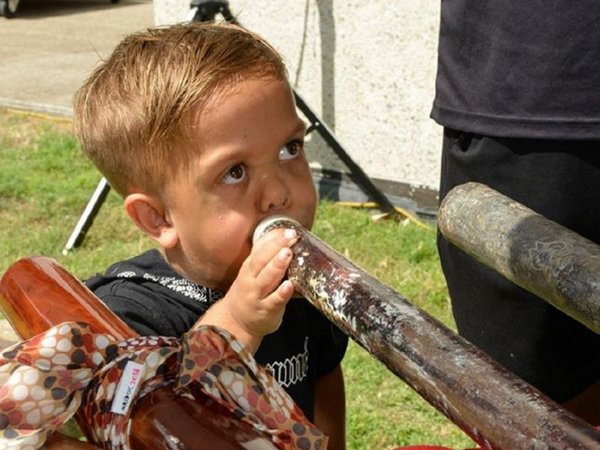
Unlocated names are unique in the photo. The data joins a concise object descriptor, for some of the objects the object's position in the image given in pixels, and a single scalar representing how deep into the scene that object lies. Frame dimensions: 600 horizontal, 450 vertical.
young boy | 1.09
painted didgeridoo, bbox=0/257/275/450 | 0.85
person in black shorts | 1.31
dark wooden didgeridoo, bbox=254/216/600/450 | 0.73
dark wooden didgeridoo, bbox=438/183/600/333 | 0.85
